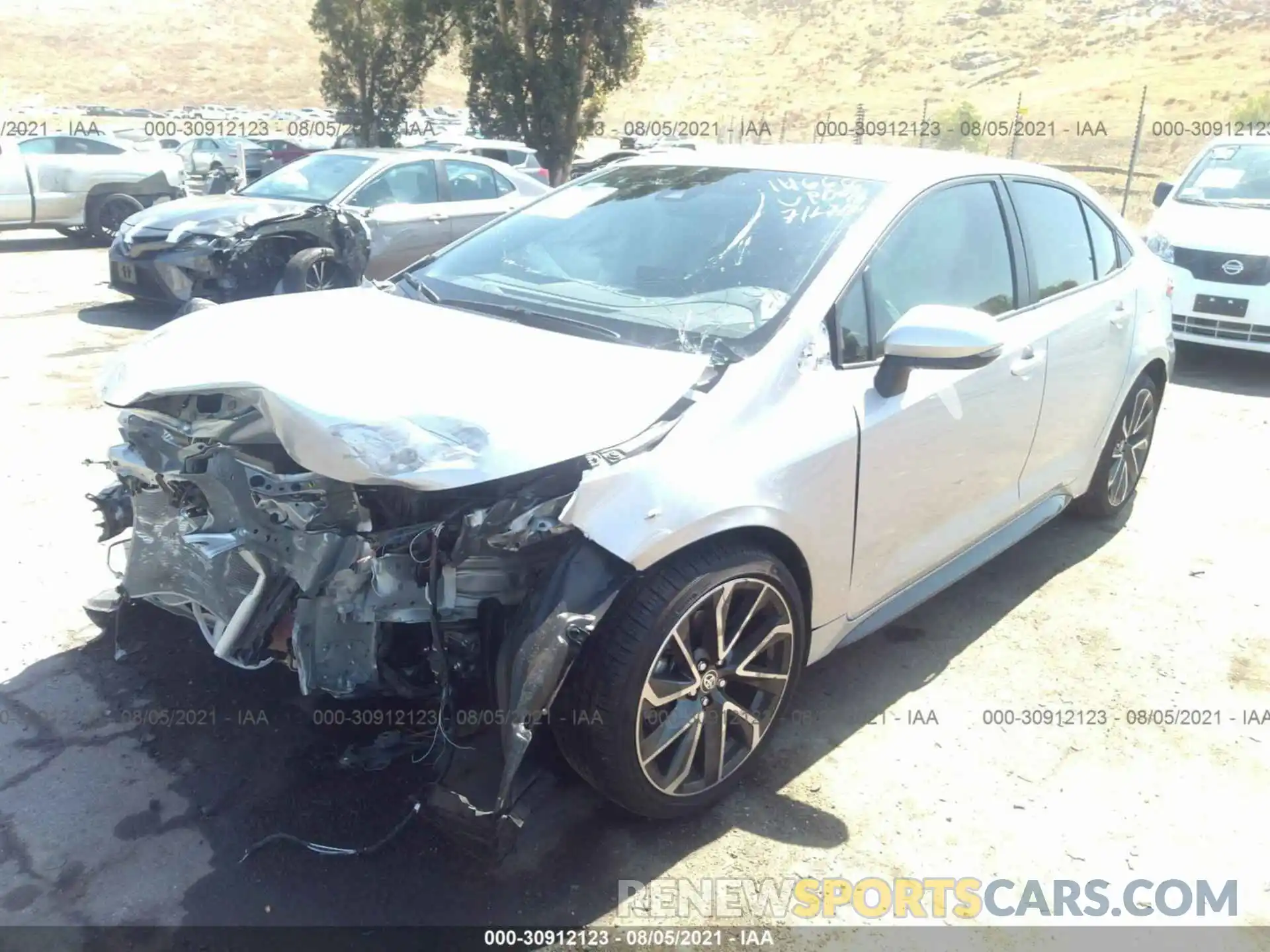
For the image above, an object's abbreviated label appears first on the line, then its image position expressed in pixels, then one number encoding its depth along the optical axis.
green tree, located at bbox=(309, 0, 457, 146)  24.25
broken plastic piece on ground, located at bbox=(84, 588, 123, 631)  3.62
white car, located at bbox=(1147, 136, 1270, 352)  8.00
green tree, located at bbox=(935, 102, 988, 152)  28.06
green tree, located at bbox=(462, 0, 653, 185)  20.75
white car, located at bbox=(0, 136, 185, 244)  12.75
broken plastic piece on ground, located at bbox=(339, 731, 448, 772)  2.87
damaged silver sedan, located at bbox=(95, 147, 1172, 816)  2.53
